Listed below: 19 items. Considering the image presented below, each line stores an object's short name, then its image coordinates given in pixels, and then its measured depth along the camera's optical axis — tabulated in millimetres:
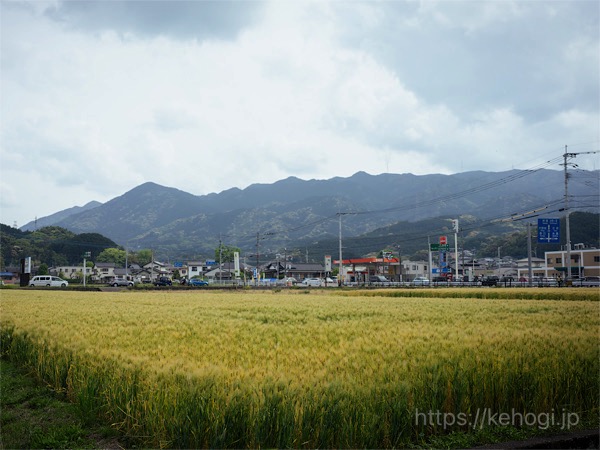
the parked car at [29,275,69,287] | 61434
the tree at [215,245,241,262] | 161538
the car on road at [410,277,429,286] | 65125
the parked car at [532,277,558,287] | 53528
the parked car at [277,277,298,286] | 76388
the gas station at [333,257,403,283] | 100188
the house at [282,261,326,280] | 125812
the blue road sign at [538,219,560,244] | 48781
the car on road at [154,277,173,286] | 72600
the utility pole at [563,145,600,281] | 48438
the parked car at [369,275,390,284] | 85862
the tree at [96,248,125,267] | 156875
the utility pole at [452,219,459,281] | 84950
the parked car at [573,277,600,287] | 49306
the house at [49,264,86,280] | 135650
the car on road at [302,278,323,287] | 75325
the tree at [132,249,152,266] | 175362
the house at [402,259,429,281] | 141900
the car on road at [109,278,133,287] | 70138
